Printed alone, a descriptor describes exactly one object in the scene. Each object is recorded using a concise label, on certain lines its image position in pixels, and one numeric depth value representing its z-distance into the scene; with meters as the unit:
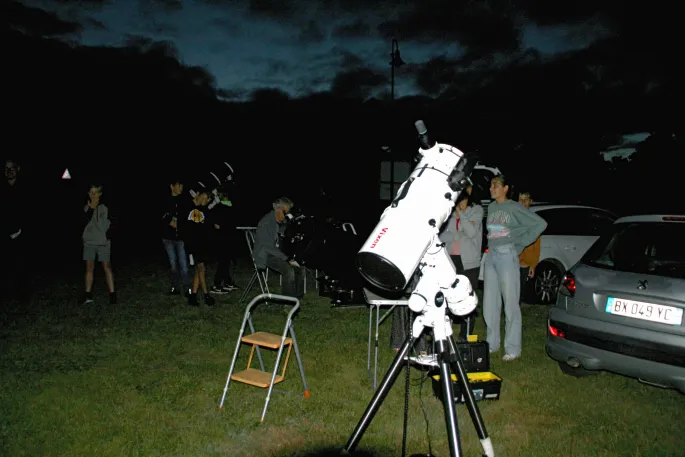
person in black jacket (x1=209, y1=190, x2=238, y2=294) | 9.70
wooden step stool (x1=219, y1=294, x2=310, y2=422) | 4.49
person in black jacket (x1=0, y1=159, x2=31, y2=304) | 8.18
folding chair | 9.00
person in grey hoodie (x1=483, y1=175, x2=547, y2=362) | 5.90
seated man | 8.62
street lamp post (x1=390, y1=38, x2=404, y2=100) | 21.69
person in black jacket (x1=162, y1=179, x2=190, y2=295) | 8.81
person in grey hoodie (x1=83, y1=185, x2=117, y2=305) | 8.55
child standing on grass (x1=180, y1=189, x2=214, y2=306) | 8.73
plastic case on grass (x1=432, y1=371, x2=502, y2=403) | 4.86
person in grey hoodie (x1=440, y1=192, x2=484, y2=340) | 6.44
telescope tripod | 2.96
